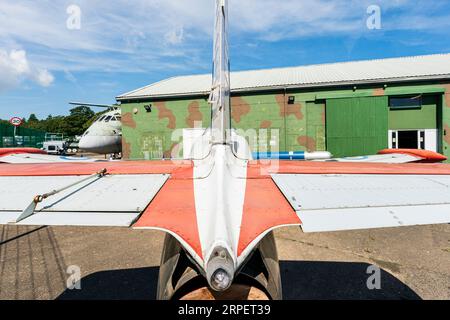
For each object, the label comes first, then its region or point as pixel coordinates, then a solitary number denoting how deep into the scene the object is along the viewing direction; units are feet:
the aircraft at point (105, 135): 47.19
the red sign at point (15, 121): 69.68
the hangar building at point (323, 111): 45.11
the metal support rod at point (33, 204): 6.22
